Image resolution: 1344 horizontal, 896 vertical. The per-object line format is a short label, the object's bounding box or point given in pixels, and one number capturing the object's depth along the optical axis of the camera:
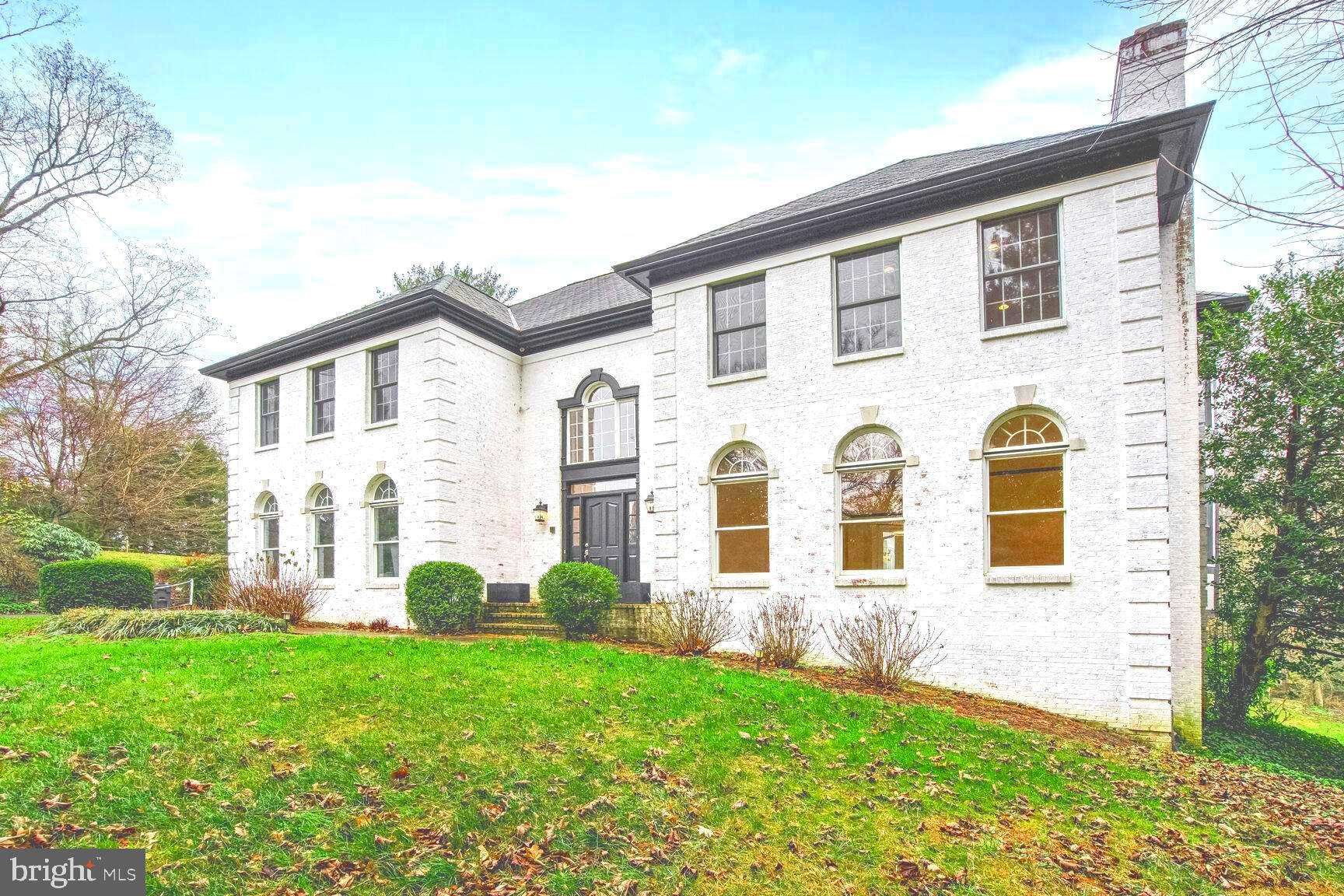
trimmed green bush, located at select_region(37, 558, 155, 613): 15.05
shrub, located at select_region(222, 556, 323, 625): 14.73
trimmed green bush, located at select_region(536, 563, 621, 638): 12.22
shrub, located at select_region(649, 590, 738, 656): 11.09
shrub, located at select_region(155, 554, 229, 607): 17.77
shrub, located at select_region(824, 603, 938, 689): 9.48
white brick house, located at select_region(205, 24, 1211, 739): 9.10
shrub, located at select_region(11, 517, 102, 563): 19.06
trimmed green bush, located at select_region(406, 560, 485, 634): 13.28
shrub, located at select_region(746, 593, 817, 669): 10.48
